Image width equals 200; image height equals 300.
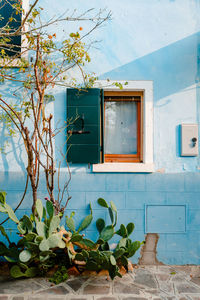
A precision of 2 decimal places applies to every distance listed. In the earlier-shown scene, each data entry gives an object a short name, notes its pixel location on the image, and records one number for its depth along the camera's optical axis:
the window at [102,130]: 4.03
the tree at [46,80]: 3.88
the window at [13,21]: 4.21
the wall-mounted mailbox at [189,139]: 4.08
